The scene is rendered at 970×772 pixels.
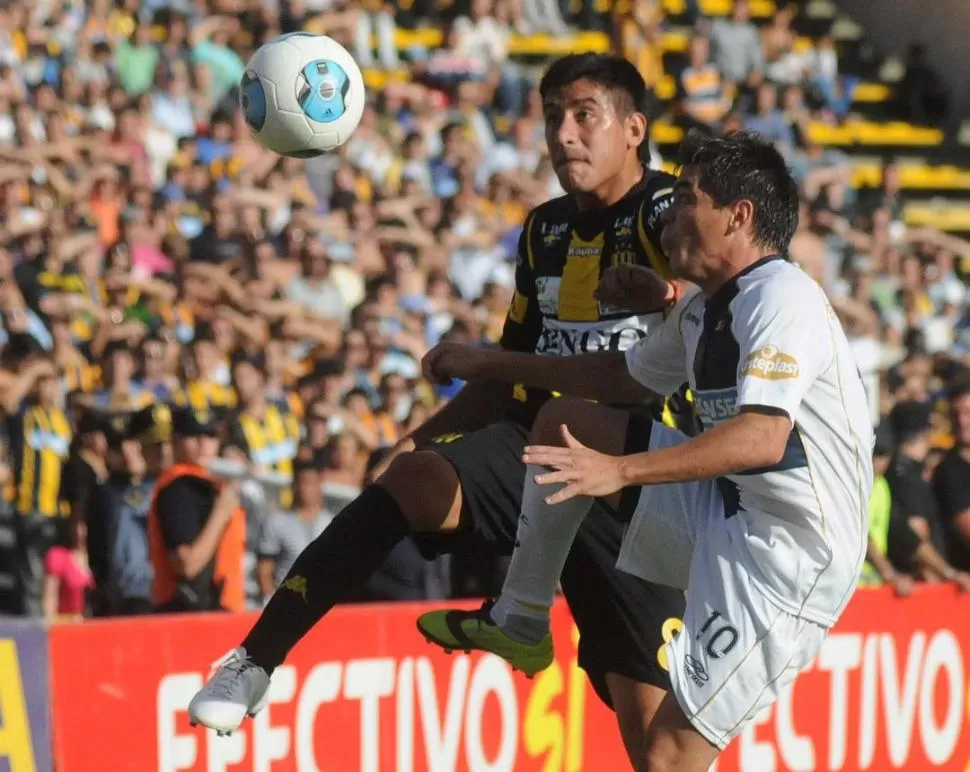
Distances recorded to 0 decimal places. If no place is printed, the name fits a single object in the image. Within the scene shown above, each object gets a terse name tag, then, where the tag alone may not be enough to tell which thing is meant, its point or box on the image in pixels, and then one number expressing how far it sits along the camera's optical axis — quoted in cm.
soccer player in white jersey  1058
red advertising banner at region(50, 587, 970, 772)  1482
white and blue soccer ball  1259
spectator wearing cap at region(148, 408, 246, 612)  1731
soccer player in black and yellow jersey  1152
